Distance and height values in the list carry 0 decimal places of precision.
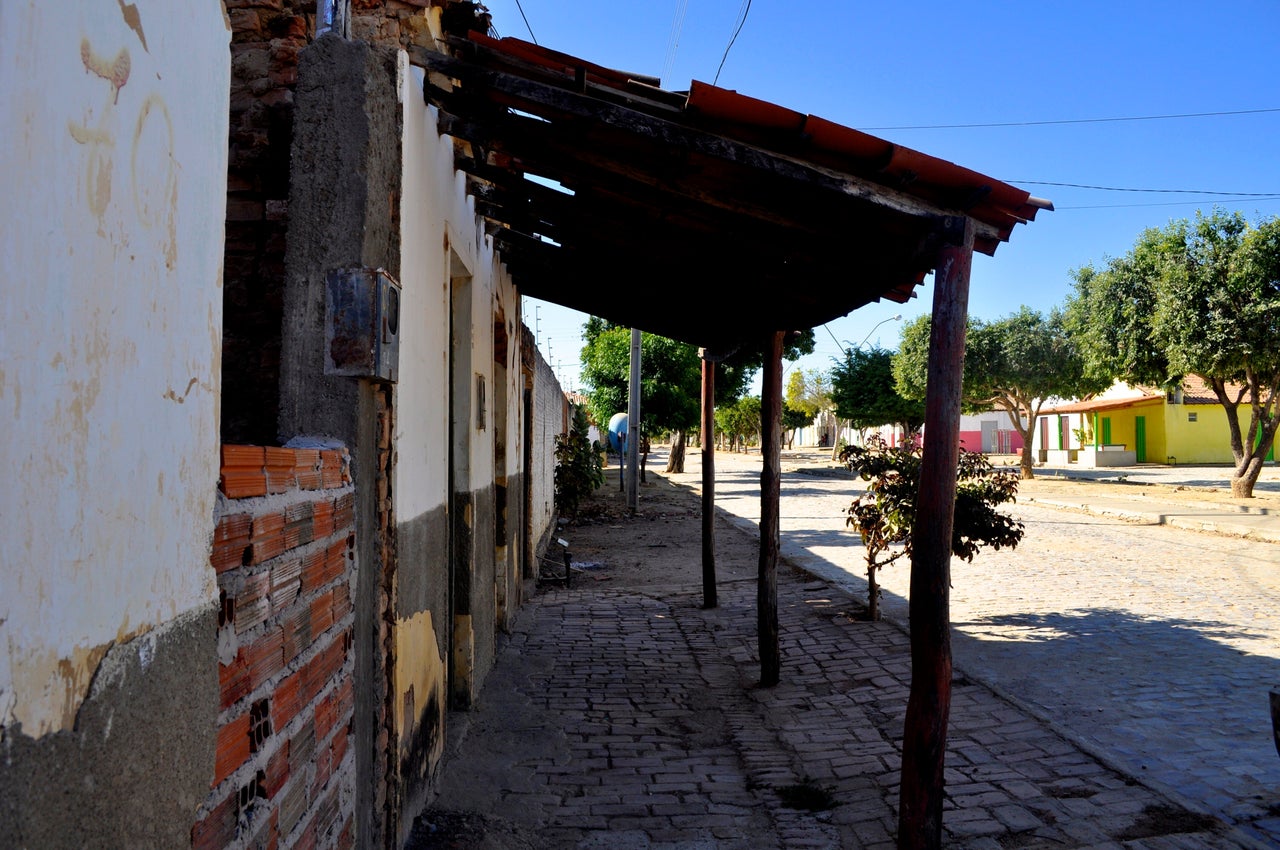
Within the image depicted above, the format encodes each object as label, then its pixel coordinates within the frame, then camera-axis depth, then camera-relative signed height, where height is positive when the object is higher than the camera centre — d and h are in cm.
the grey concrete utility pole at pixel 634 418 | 1903 +51
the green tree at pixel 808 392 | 7675 +457
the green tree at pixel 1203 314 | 2003 +307
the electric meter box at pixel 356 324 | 300 +39
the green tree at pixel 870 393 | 4103 +231
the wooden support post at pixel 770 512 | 648 -53
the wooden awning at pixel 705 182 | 370 +123
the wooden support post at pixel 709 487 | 922 -46
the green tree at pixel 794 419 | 7731 +209
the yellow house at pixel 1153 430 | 3944 +62
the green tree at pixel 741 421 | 6575 +168
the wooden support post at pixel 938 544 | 382 -43
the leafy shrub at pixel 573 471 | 1731 -55
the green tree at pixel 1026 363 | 3138 +277
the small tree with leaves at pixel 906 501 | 785 -51
